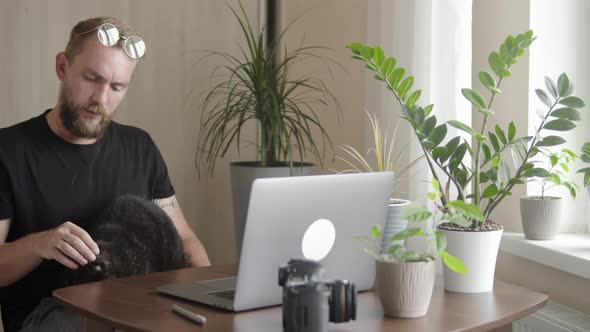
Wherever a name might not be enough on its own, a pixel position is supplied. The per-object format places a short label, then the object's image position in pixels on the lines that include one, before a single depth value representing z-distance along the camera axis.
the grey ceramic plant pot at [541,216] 2.39
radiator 2.10
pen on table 1.62
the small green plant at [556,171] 2.13
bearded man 2.38
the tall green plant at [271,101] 3.45
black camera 1.41
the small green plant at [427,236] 1.63
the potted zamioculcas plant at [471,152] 1.94
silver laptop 1.62
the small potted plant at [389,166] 2.07
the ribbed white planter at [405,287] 1.66
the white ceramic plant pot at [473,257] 1.94
